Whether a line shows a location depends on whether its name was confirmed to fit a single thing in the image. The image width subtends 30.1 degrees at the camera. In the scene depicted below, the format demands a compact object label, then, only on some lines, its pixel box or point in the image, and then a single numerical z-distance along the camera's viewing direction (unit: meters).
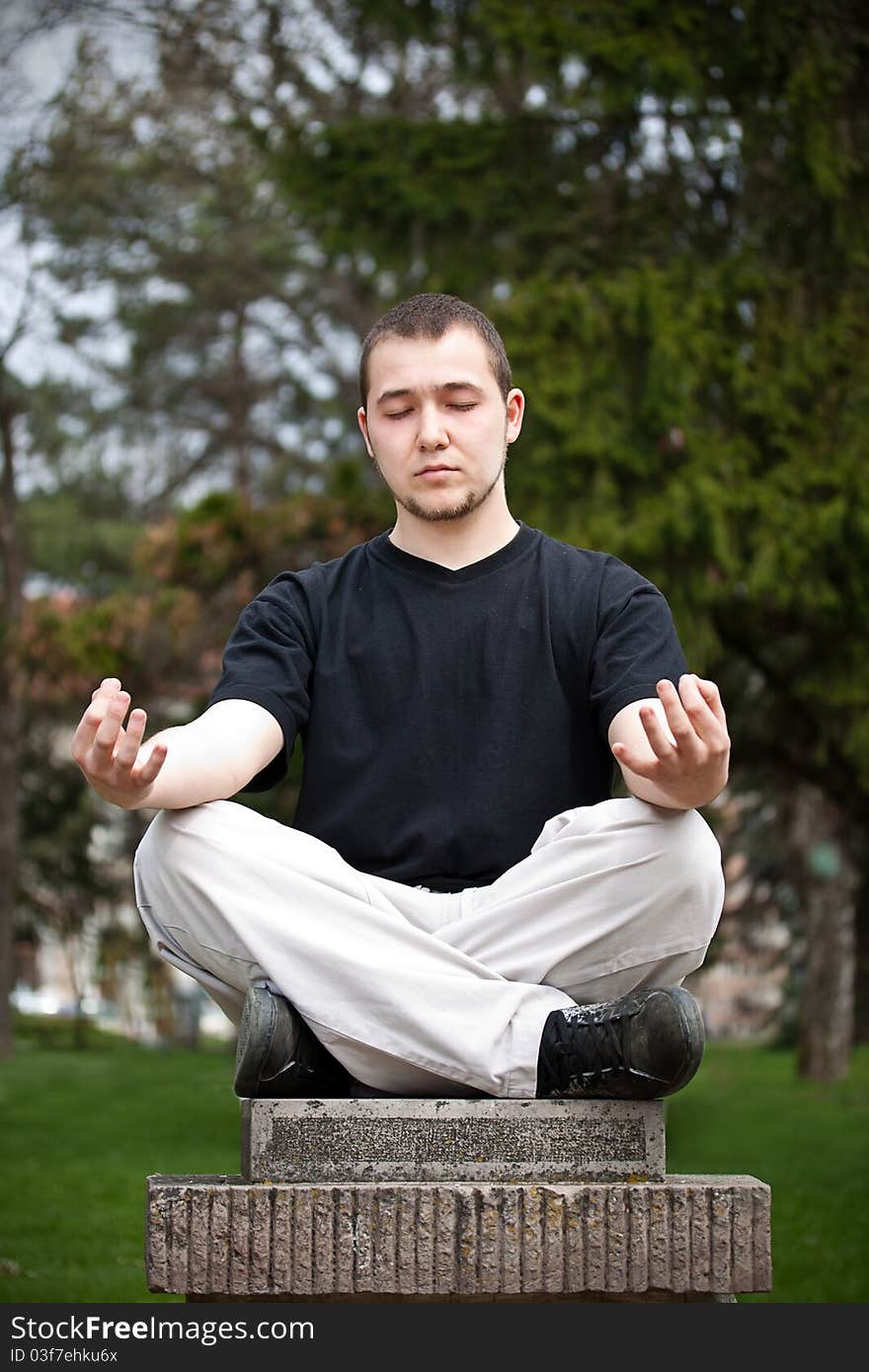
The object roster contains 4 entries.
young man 2.64
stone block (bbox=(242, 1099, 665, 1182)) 2.63
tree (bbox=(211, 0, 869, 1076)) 8.55
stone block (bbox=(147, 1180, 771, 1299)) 2.52
